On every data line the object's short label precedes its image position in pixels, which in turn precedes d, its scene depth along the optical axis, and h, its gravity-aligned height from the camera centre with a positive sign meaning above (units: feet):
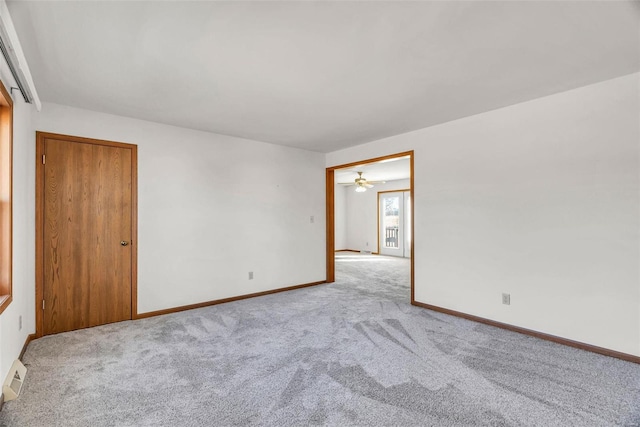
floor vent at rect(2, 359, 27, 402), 6.62 -3.90
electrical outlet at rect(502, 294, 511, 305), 10.93 -3.04
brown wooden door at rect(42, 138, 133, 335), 10.57 -0.76
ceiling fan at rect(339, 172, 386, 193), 26.04 +2.72
